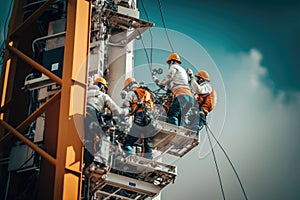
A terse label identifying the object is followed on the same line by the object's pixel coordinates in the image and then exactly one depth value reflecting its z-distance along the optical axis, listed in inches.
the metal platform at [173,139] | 625.0
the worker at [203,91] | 687.7
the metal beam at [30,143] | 511.8
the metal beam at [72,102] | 502.9
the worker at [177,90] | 650.3
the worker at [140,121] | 613.3
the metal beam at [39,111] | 534.2
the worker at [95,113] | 555.5
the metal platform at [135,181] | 576.7
